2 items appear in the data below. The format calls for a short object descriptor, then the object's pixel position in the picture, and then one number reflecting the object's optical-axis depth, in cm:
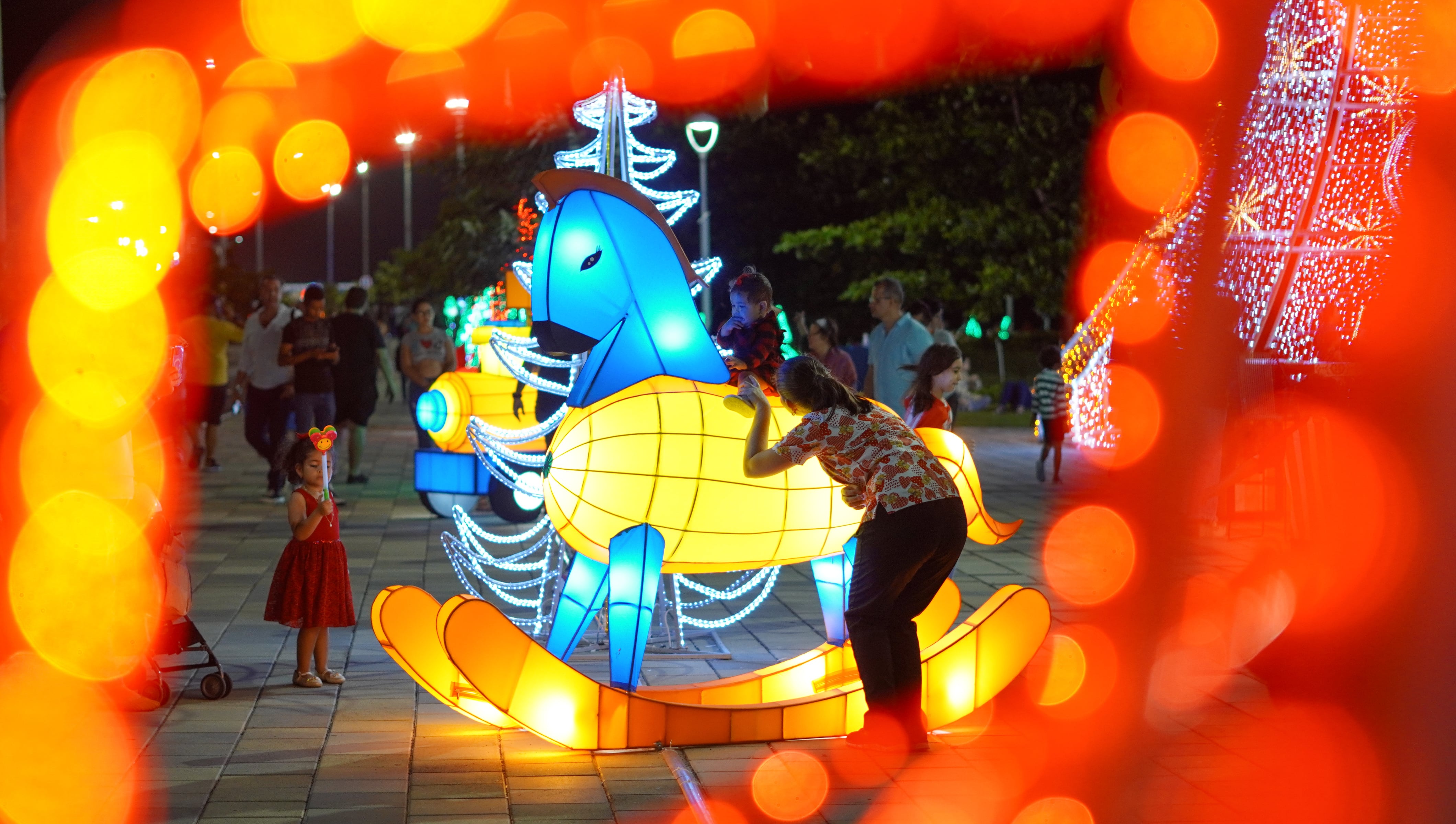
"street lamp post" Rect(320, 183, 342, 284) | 3922
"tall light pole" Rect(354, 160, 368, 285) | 6556
